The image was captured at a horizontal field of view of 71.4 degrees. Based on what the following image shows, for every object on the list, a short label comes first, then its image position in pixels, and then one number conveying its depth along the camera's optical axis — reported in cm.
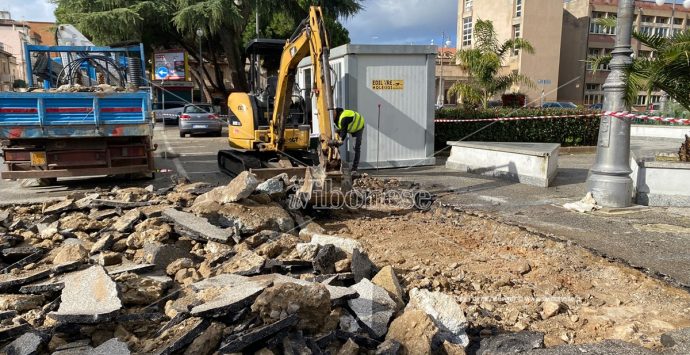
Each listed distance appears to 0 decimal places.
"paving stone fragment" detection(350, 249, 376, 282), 451
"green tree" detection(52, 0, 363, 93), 2619
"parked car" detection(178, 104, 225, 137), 2205
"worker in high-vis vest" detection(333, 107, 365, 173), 909
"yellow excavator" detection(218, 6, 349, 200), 790
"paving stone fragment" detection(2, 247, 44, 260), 506
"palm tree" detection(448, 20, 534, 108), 1788
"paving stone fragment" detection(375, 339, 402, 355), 335
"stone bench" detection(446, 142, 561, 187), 1000
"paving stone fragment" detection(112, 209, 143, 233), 591
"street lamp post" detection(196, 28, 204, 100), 3241
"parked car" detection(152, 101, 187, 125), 2789
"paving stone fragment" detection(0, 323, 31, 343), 336
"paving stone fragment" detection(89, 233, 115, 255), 524
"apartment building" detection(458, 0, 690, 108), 4659
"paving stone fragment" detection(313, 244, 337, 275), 466
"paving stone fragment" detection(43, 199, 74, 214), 699
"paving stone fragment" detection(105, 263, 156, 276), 445
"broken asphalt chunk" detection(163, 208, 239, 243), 558
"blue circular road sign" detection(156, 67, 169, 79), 3303
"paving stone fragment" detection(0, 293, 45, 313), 384
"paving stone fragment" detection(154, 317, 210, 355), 313
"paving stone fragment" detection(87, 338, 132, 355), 312
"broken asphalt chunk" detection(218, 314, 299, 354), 316
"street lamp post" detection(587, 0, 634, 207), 767
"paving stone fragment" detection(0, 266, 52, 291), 412
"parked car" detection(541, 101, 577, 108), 3306
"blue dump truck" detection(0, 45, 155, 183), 905
